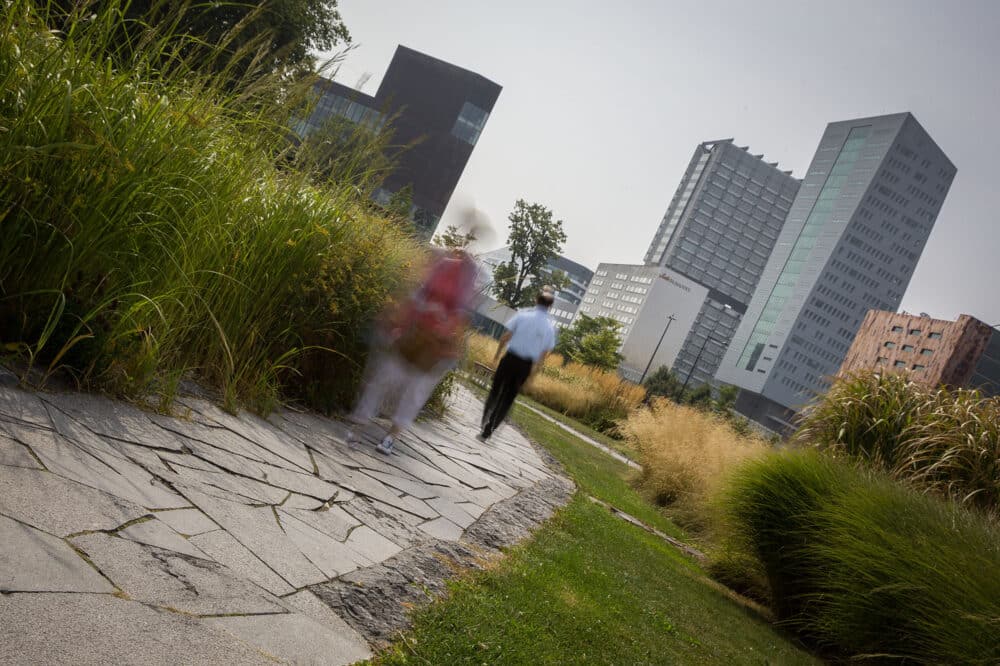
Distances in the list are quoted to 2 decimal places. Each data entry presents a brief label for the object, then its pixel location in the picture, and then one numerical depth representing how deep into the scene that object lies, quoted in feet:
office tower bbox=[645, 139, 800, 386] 562.25
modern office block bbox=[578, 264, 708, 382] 435.94
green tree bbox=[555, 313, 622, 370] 149.69
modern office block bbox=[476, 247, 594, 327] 562.66
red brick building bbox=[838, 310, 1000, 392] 113.91
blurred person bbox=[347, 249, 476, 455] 16.08
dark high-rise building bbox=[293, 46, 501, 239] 207.00
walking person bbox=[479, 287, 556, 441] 22.26
